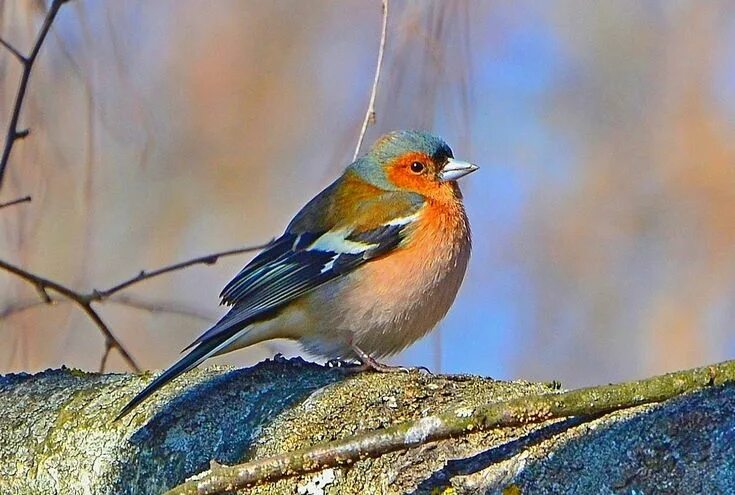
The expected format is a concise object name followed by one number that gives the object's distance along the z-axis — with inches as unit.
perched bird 305.9
